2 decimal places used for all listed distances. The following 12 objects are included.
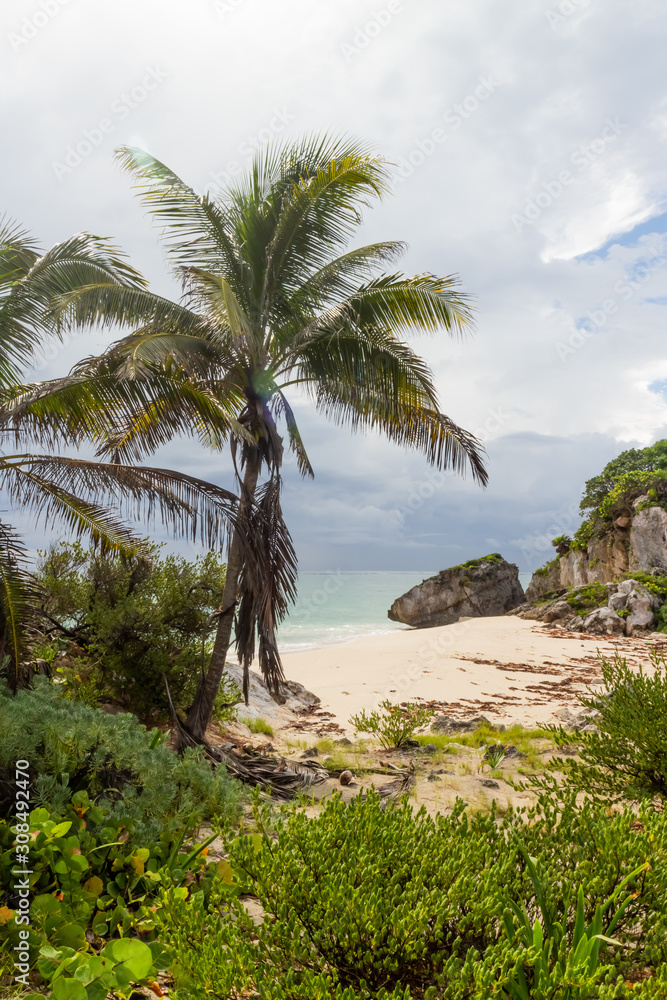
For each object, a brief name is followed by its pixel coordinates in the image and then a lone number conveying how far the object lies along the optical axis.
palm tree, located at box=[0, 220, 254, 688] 5.68
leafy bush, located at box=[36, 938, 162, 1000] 1.87
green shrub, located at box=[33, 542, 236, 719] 7.17
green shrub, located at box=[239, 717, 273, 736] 8.94
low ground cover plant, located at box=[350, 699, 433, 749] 7.69
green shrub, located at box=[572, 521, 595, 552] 31.01
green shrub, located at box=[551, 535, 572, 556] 33.19
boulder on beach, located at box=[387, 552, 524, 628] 31.81
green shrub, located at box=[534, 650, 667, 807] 4.02
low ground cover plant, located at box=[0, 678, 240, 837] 3.21
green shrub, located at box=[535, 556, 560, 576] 34.72
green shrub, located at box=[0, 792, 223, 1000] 2.09
